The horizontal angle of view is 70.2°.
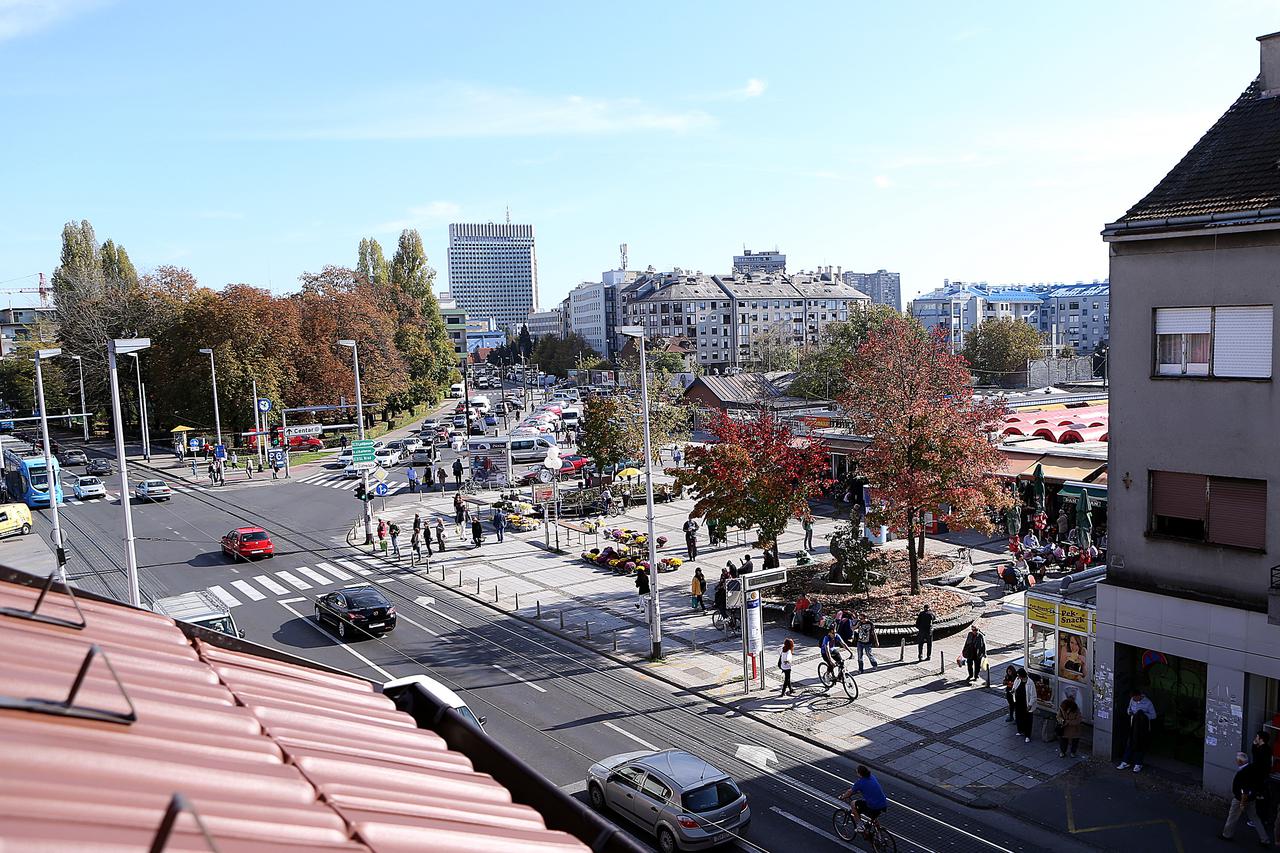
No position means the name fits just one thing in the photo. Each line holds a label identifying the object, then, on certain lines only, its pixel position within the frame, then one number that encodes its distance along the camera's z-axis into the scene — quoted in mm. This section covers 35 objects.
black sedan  26047
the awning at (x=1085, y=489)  31872
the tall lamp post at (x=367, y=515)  37812
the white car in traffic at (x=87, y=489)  52844
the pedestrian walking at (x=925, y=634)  22703
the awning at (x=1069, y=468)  33844
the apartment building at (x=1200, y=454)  15625
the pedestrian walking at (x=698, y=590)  27734
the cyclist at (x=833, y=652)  21016
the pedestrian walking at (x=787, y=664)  21031
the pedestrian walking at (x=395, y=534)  36938
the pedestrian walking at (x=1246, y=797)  14258
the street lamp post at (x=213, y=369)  60747
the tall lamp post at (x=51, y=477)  25719
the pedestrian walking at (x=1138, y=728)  16766
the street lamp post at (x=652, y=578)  23094
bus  49000
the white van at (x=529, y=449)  61562
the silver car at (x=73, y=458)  63469
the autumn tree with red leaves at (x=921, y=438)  24969
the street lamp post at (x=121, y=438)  19609
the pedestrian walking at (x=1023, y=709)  18312
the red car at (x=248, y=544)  36219
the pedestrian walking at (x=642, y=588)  27484
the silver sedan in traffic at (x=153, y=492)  51312
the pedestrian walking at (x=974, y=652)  21047
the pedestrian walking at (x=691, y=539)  33625
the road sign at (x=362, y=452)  36969
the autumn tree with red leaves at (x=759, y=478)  28562
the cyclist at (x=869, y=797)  13977
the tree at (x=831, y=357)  74000
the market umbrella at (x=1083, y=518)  31203
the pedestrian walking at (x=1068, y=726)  17656
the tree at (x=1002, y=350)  87125
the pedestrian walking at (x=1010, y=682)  18891
